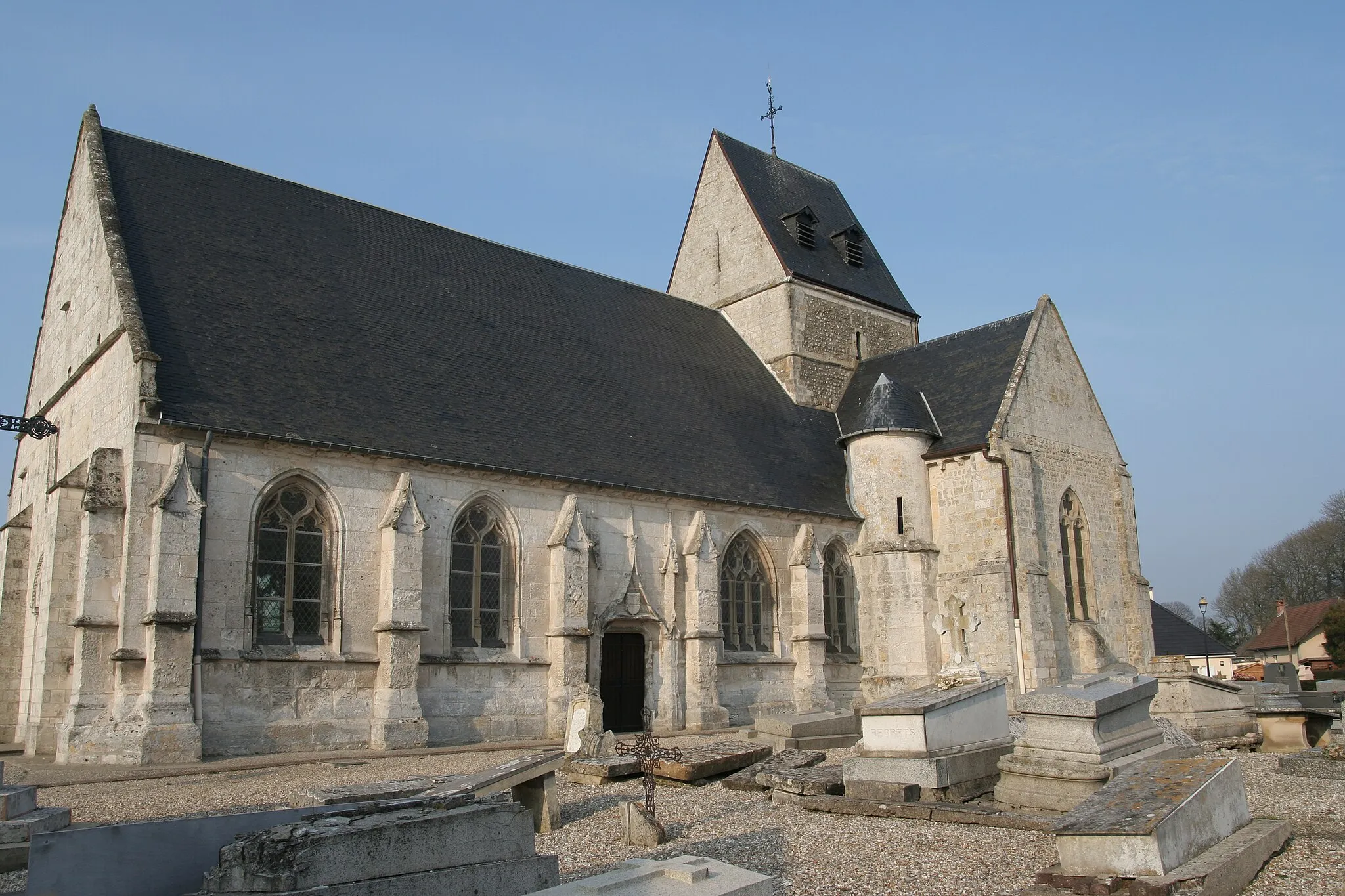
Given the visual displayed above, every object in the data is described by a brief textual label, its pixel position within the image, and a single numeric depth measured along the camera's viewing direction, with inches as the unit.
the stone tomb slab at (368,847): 186.7
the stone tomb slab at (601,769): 430.9
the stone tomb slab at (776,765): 413.1
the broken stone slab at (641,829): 302.7
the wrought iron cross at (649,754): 321.1
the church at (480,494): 559.5
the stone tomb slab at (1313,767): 412.8
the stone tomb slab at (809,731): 566.3
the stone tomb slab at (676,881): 180.4
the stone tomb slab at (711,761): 428.8
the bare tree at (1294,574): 2420.0
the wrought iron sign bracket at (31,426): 709.3
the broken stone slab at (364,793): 279.3
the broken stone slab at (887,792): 357.7
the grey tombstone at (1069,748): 348.5
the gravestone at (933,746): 372.8
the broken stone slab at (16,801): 283.6
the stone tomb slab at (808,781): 380.5
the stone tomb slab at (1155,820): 236.2
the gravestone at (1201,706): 581.3
